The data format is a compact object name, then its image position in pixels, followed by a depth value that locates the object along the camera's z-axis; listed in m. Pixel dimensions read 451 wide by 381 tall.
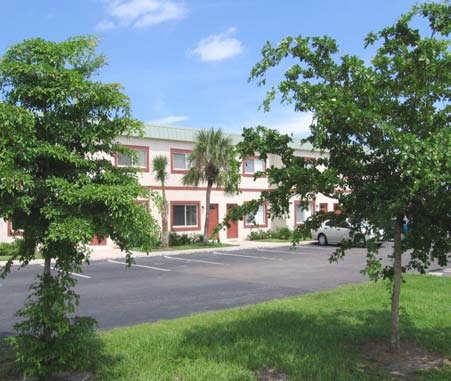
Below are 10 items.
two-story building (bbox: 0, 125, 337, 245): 26.08
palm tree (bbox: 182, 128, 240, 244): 25.05
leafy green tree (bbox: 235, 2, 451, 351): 5.28
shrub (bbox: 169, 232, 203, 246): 26.08
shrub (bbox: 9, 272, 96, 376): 5.03
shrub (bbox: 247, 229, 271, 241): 30.46
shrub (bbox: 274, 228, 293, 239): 30.51
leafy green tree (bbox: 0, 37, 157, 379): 4.67
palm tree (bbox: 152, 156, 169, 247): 23.80
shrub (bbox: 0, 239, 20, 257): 21.04
